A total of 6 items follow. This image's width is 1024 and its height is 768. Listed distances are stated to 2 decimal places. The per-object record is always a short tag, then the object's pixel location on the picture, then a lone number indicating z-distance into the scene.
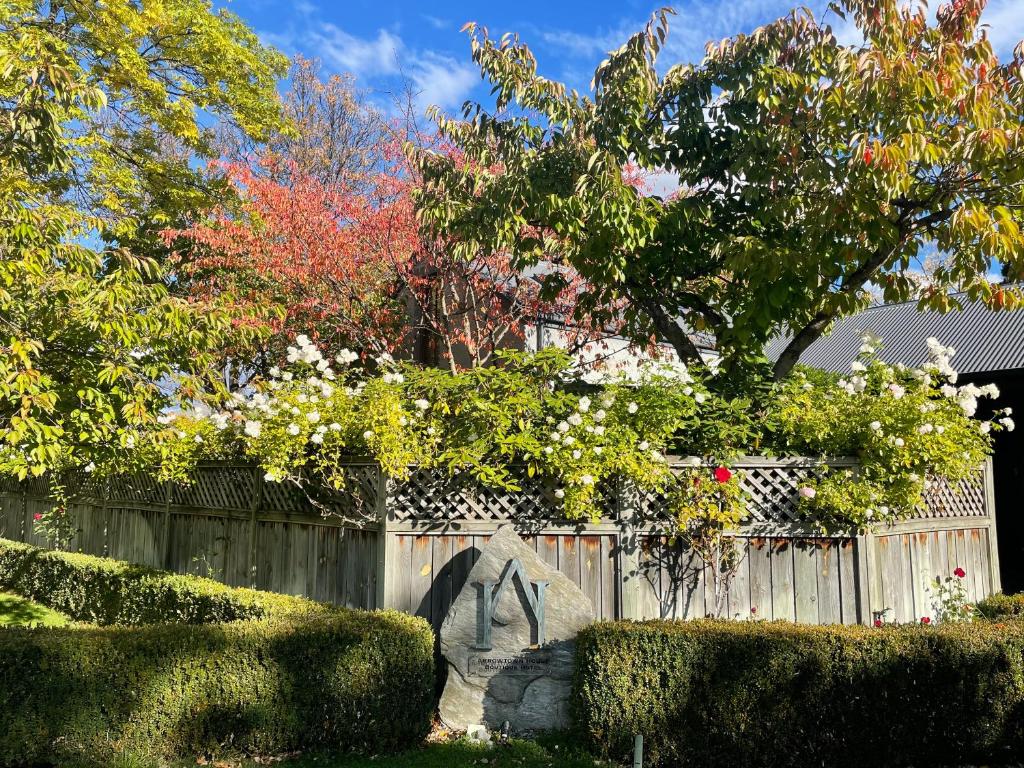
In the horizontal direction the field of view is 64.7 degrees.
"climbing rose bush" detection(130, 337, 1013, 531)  6.14
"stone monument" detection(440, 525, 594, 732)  5.69
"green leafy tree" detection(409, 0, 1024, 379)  6.19
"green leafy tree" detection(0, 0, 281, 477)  5.36
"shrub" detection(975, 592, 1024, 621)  6.09
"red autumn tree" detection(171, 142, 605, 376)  11.85
